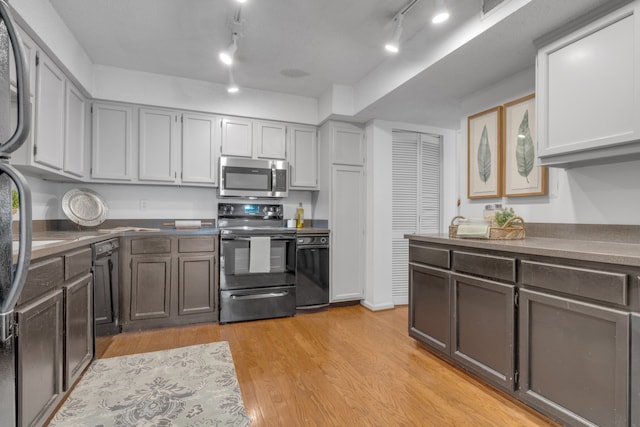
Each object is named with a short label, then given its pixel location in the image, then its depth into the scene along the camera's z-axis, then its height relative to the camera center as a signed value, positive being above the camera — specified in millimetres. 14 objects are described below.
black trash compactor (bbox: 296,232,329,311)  3592 -647
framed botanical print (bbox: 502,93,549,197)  2391 +502
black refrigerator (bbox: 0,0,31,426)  820 +65
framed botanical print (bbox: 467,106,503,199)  2680 +548
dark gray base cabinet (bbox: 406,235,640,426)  1380 -569
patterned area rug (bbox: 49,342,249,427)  1723 -1106
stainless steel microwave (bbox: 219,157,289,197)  3613 +434
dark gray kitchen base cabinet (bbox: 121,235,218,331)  3018 -656
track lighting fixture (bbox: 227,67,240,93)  2923 +1173
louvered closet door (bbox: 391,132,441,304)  3916 +289
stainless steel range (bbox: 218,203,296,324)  3281 -624
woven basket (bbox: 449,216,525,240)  2227 -109
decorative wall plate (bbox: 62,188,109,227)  3143 +67
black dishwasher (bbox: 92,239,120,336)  2373 -590
